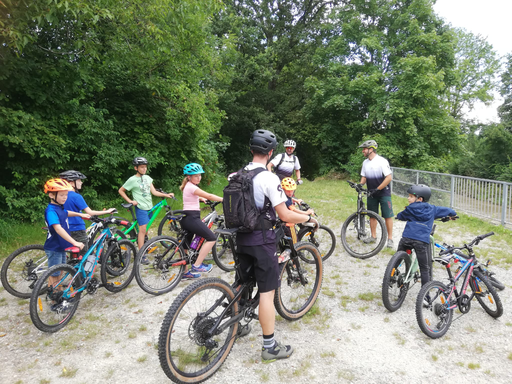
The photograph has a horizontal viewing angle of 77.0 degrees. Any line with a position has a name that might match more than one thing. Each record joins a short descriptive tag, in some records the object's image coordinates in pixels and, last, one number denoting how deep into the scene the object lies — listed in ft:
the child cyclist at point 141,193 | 18.20
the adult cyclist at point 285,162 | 21.44
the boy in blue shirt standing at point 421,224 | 12.67
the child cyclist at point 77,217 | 14.73
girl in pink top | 15.34
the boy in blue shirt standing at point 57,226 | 12.39
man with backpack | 8.75
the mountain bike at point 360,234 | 19.07
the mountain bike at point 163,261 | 14.42
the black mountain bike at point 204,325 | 8.28
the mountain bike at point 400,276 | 12.48
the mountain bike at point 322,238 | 17.87
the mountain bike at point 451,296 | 11.16
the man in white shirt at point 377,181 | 19.13
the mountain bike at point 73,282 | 11.70
